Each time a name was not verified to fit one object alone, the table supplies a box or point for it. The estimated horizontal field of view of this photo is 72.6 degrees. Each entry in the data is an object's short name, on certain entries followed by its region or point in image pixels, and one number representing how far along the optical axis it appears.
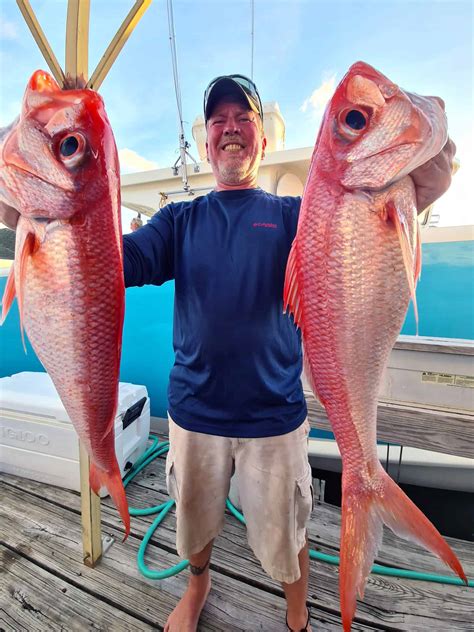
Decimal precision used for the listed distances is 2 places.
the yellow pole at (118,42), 1.24
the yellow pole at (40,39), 1.18
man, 1.37
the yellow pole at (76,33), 1.27
